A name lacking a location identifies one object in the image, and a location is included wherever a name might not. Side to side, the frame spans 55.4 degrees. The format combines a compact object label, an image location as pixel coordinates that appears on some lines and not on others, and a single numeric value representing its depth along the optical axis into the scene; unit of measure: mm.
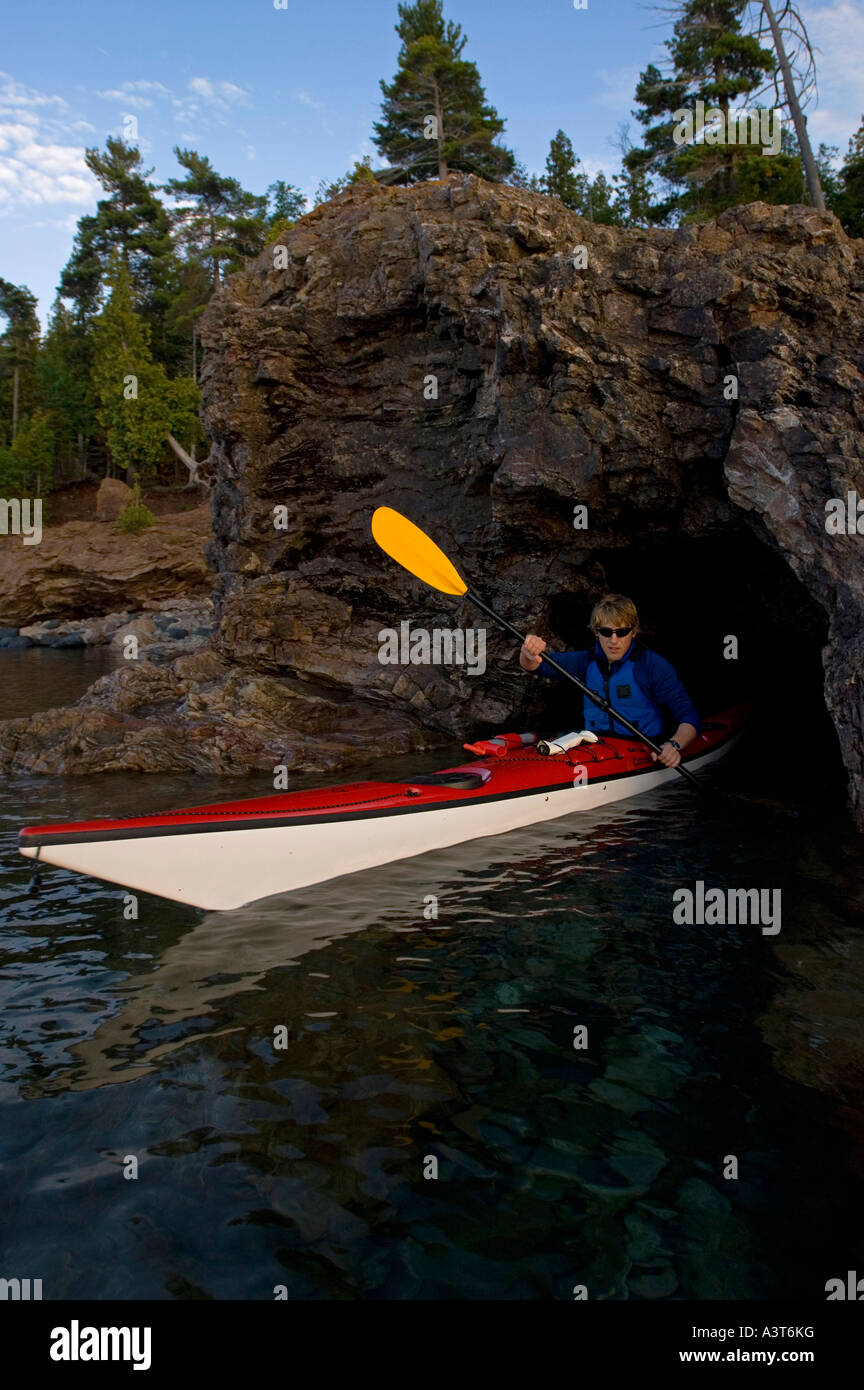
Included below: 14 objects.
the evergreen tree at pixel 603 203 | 35031
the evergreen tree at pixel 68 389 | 42688
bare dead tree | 14145
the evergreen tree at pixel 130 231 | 40406
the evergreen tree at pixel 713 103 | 18516
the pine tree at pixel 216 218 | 38031
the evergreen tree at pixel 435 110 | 27609
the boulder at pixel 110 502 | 33531
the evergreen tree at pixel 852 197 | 18938
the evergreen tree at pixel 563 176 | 38906
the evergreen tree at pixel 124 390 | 33781
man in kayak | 7098
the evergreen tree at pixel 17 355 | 43969
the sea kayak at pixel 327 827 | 4113
